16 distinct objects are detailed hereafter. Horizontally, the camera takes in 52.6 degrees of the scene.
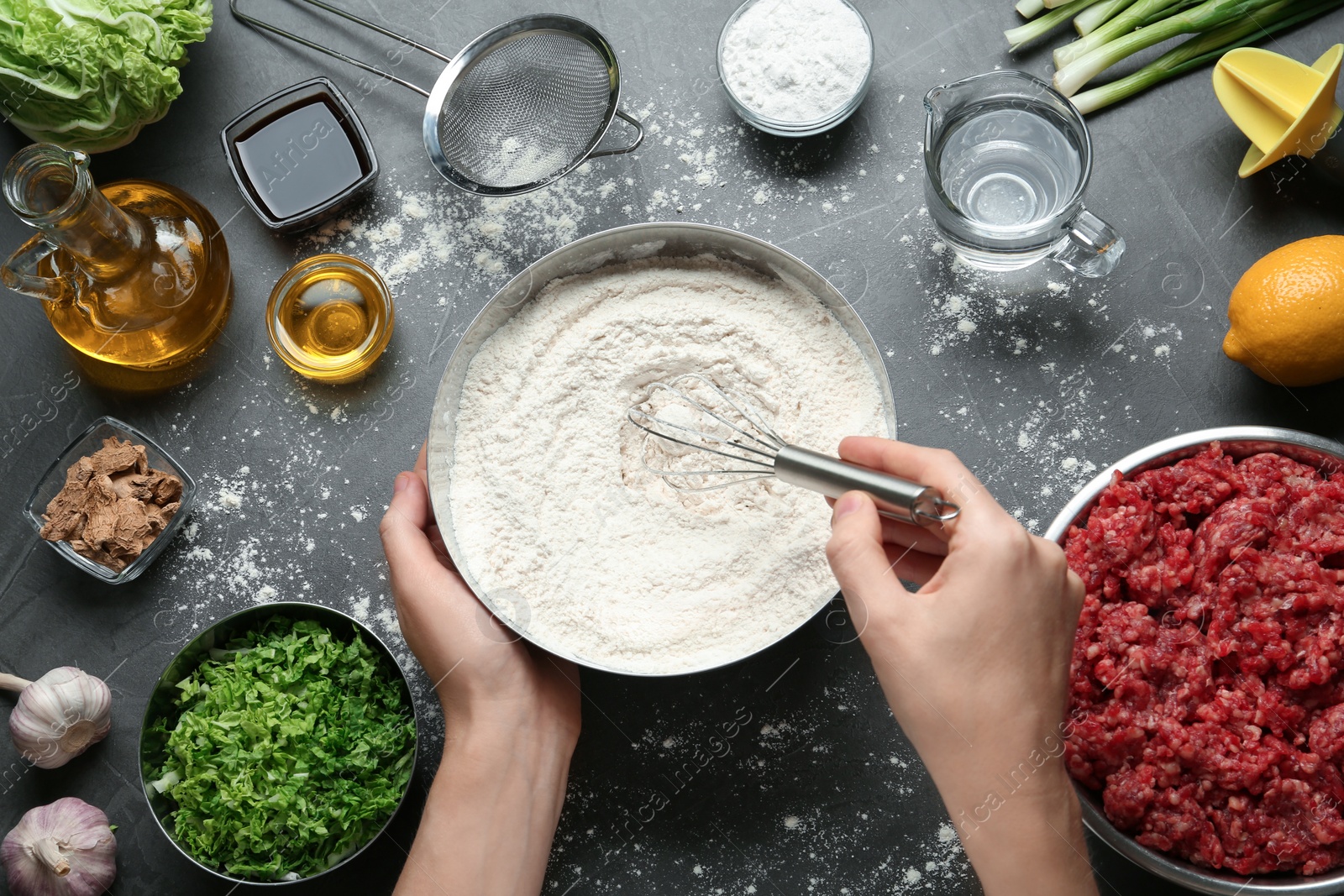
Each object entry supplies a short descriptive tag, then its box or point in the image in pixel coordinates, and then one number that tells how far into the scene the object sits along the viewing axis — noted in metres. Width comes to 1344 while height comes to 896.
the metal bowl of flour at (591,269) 0.60
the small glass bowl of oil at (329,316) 0.66
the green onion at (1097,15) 0.67
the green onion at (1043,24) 0.67
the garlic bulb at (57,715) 0.63
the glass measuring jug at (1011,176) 0.63
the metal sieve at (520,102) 0.67
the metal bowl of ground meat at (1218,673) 0.56
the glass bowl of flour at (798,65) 0.66
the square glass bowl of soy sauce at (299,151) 0.67
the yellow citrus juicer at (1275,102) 0.61
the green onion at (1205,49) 0.66
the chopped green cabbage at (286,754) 0.60
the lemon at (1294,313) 0.59
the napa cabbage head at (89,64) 0.62
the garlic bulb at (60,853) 0.62
